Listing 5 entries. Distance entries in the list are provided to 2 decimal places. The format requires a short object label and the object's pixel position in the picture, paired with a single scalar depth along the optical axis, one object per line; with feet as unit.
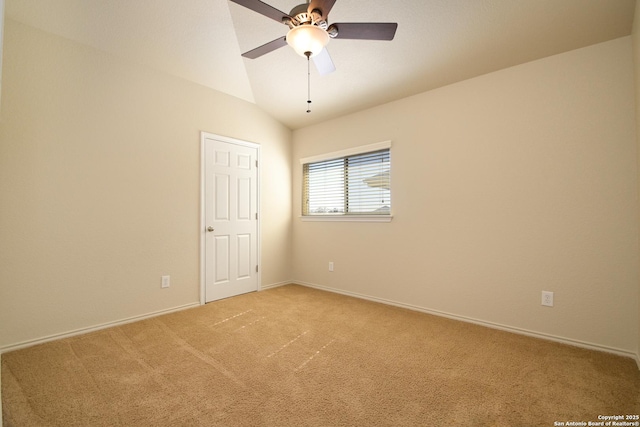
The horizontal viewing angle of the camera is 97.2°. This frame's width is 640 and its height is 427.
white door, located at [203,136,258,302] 11.61
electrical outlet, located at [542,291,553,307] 8.01
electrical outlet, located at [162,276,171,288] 10.30
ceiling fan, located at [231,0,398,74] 5.41
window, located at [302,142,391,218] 11.80
